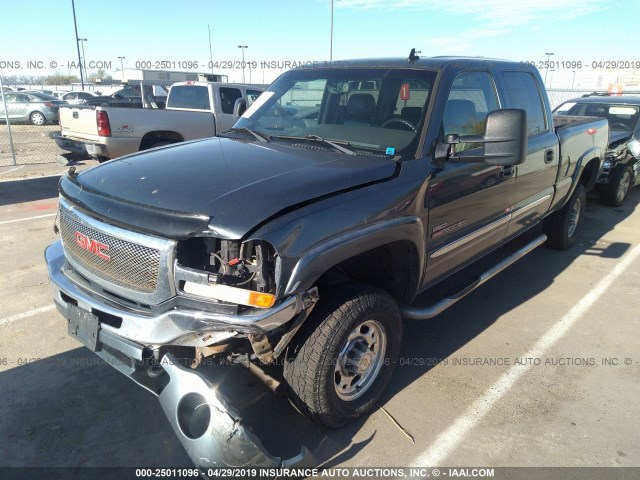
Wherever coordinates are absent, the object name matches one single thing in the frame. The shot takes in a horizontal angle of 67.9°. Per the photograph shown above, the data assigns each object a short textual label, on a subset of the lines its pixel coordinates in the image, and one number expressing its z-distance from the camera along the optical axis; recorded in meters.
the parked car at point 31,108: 22.56
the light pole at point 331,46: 22.53
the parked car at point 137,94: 9.85
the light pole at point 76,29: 27.83
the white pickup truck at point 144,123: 7.82
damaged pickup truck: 2.20
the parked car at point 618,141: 8.08
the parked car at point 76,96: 27.81
